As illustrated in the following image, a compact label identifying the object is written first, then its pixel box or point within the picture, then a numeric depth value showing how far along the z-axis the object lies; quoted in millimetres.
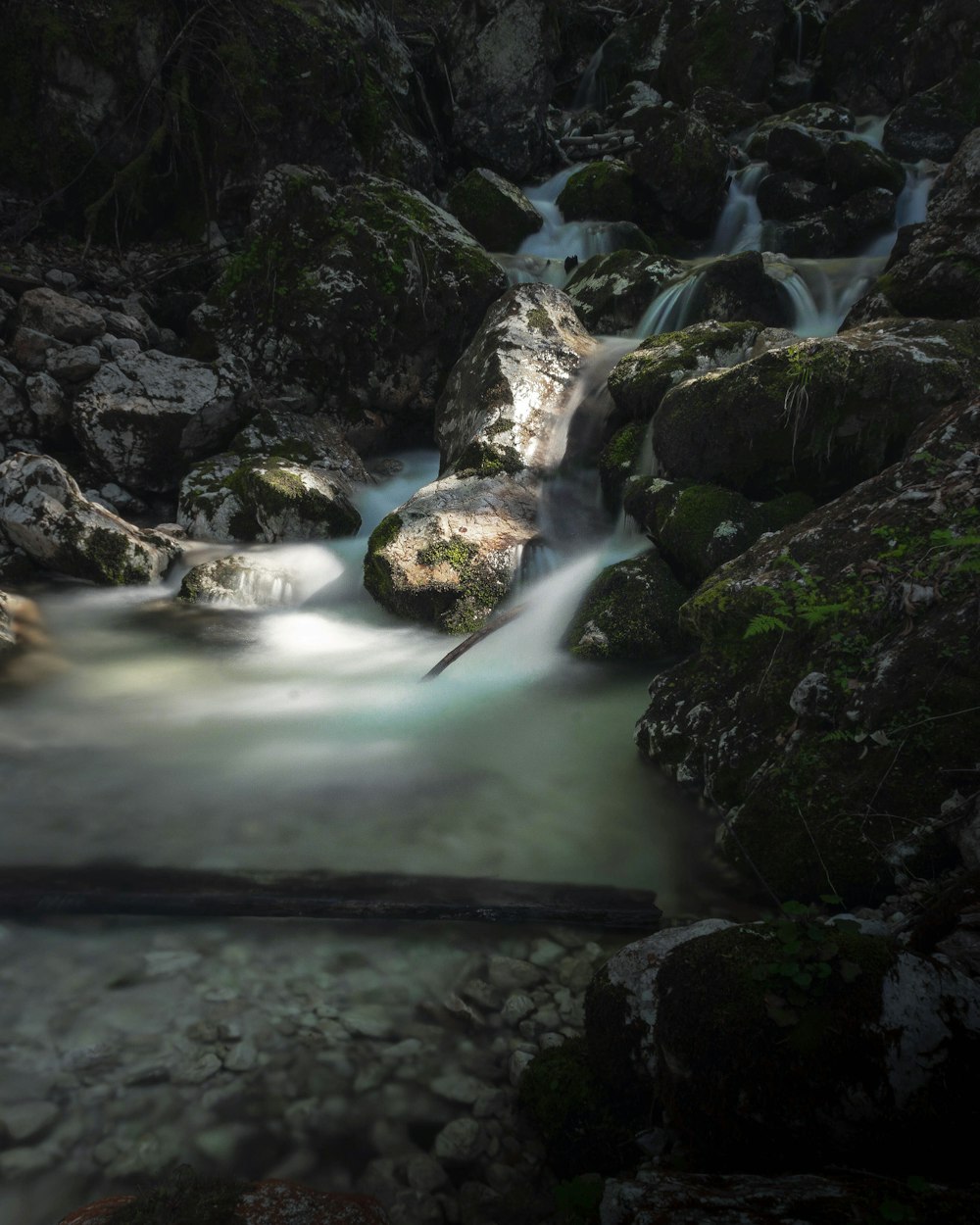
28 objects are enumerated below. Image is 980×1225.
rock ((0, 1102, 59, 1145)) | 1971
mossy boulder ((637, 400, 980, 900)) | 2885
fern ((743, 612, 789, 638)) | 3441
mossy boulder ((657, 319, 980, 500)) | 5129
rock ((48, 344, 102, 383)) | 8766
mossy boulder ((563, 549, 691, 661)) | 5570
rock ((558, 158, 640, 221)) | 14391
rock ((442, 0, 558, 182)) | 16516
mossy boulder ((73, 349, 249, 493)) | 8609
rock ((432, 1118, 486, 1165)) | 2020
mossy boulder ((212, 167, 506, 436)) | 9969
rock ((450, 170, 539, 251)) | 13625
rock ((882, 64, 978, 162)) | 14766
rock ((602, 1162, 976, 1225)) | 1389
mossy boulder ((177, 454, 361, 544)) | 8156
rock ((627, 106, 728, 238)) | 13891
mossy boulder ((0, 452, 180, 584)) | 7246
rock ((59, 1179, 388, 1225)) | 1741
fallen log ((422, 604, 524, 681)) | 5465
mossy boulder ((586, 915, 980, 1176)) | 1670
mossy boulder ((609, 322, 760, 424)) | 6980
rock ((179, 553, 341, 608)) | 7047
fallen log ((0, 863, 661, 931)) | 2895
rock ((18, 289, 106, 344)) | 9039
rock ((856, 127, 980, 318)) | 6422
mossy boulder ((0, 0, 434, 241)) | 11391
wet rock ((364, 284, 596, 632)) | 6355
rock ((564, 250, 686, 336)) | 10508
